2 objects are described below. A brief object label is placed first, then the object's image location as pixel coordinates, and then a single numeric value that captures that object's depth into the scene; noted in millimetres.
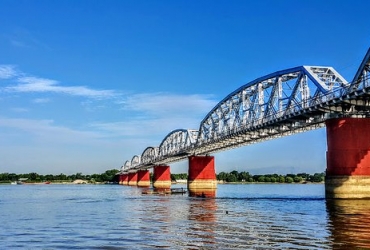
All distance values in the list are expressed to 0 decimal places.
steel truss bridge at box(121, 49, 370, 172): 54188
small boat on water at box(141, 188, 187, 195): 97219
